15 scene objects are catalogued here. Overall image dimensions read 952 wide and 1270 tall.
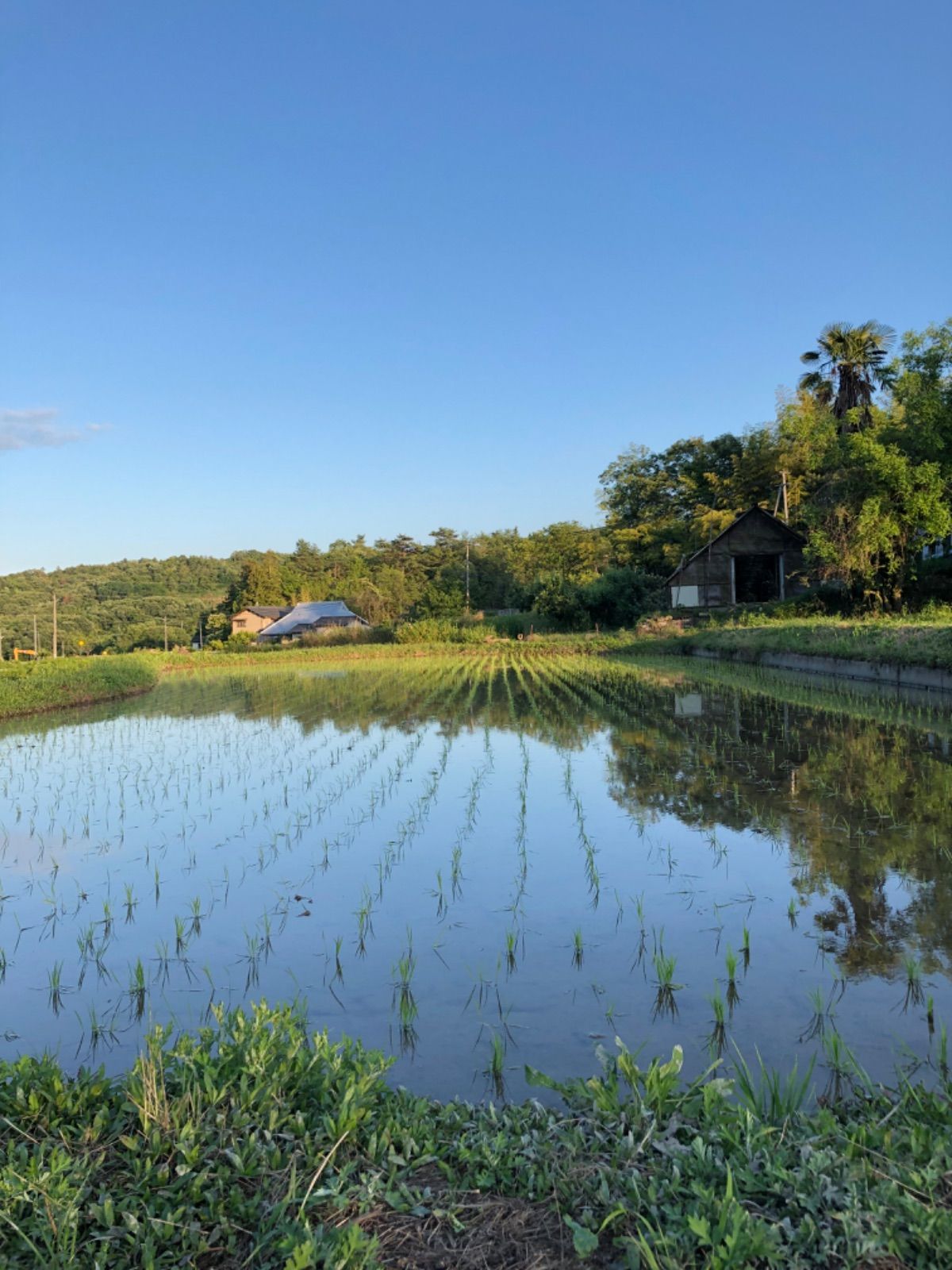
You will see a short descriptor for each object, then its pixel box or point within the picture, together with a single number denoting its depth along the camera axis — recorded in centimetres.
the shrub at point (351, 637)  4031
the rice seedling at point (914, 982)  311
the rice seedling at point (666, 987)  315
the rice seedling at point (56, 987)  349
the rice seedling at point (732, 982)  317
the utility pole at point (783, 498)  3019
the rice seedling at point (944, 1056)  255
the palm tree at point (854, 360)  2962
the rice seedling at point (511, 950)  365
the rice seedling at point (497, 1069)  267
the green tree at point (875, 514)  1938
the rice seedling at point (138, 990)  344
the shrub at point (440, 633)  3612
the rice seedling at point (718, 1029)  284
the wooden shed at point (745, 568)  2847
